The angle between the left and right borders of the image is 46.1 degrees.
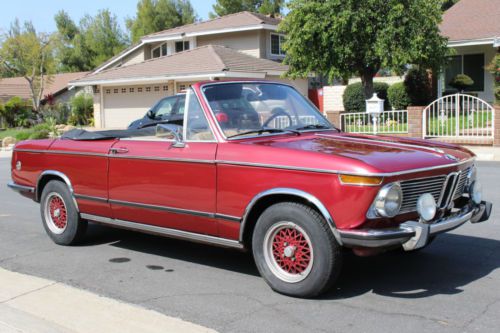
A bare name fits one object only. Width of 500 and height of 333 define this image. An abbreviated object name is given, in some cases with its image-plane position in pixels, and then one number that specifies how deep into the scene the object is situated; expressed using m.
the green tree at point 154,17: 57.56
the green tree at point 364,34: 20.89
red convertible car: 4.45
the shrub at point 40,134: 27.78
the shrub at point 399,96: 25.17
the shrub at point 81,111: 41.25
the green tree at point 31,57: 46.94
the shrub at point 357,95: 27.56
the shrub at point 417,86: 24.86
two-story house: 30.47
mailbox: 18.28
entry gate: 17.03
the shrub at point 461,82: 23.78
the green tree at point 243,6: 54.74
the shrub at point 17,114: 43.38
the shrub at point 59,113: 41.62
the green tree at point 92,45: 60.84
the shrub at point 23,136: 29.22
